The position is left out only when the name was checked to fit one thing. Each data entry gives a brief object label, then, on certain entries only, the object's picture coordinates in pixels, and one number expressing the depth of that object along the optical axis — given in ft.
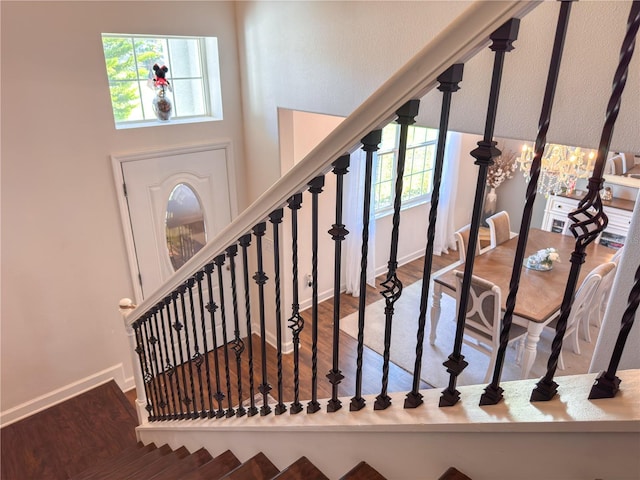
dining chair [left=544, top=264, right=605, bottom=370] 10.54
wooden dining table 10.61
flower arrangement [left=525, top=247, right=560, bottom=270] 12.61
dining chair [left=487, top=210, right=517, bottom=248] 14.69
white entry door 11.57
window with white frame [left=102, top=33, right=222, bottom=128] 11.07
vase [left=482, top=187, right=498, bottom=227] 22.22
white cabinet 16.11
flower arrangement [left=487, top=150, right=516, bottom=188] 21.20
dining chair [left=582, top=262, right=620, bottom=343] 11.00
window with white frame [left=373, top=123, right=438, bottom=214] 17.52
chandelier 13.00
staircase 4.21
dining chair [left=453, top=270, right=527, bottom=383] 10.50
